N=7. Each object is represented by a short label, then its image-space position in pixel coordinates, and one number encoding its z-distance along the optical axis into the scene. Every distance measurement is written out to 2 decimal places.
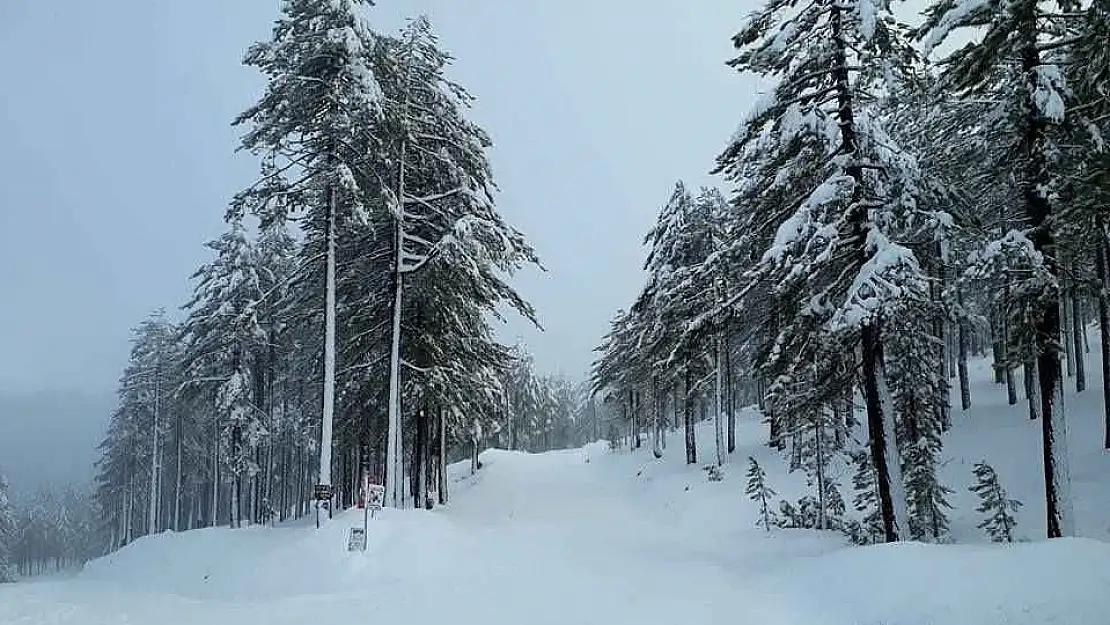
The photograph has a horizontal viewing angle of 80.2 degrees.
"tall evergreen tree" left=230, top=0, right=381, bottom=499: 15.35
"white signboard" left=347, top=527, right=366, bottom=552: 13.23
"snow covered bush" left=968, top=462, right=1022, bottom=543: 13.59
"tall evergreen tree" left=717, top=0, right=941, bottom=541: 11.79
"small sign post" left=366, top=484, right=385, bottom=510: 14.59
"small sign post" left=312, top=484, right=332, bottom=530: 14.55
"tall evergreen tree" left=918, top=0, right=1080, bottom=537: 10.40
